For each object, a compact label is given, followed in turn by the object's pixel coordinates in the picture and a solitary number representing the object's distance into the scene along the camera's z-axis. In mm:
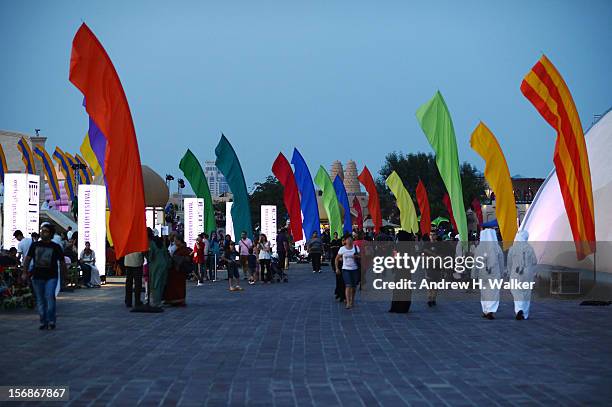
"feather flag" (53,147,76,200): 61656
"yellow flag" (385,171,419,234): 51125
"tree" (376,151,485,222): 96731
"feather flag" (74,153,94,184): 63438
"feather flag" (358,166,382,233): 53562
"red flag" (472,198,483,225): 70062
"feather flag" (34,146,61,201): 57688
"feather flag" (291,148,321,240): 44375
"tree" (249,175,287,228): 110375
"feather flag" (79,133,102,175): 40984
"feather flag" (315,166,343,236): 47250
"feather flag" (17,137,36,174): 53416
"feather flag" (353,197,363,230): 67388
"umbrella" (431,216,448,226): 76688
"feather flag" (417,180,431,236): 51812
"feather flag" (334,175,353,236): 51156
